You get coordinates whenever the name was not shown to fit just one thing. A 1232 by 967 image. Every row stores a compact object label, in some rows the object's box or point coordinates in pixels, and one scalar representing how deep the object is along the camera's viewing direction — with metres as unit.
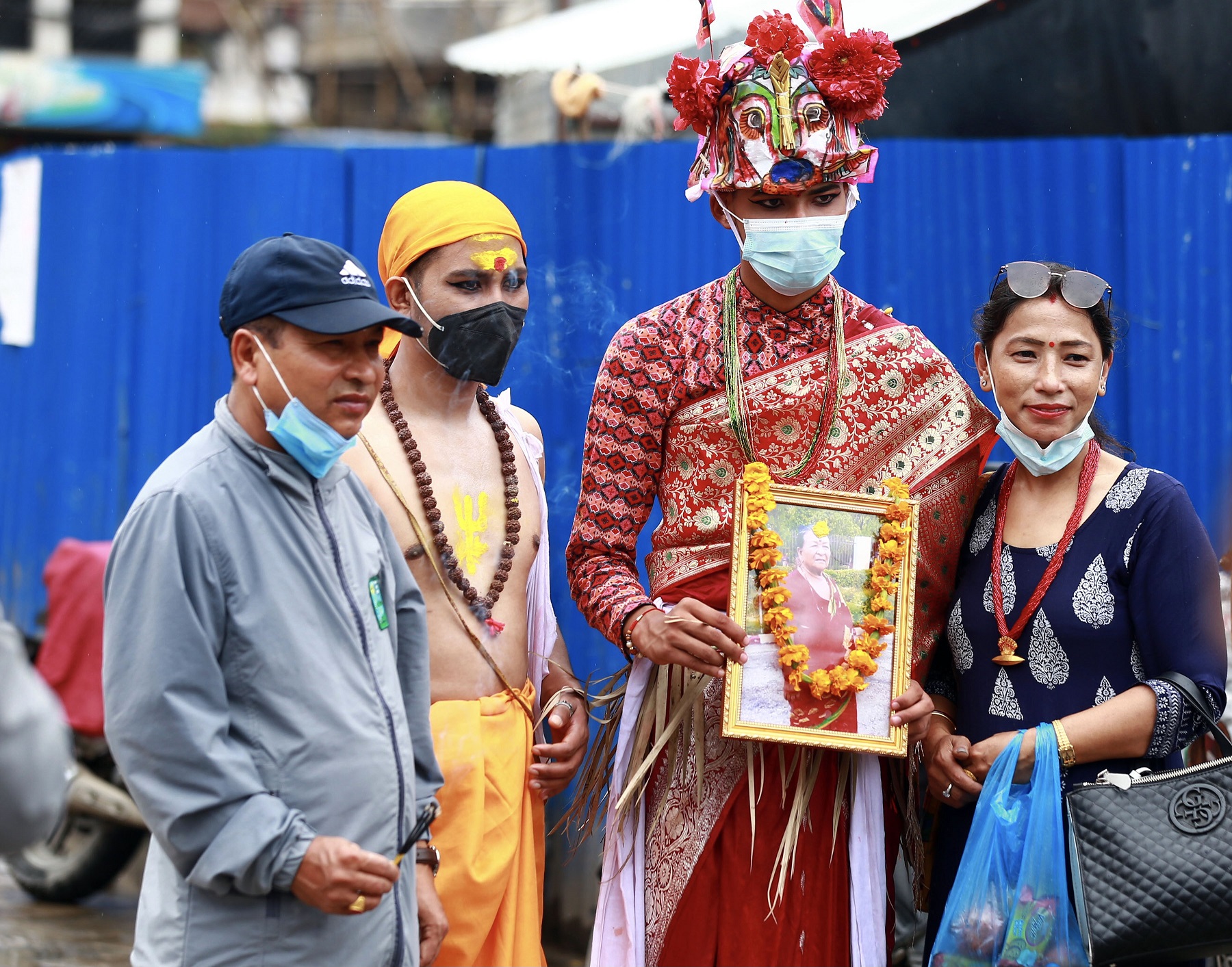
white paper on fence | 13.34
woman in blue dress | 6.15
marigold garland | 6.19
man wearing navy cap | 4.73
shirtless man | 6.44
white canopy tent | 14.27
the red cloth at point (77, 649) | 12.02
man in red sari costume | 6.50
